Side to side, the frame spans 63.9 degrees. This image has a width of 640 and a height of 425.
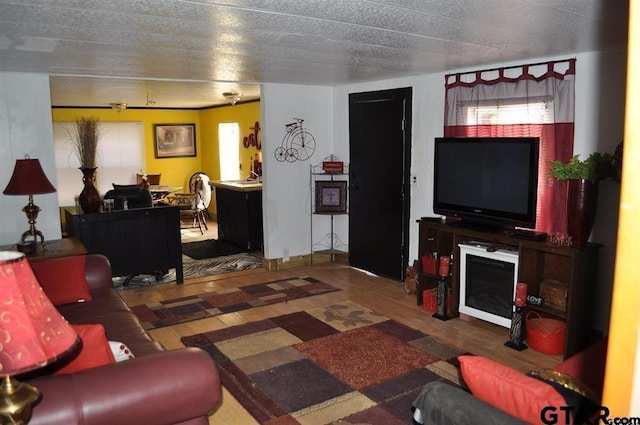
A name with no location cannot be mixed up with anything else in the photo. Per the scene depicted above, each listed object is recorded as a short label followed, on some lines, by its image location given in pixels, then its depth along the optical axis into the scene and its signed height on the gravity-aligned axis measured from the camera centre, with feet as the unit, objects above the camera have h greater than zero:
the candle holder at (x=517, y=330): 12.35 -4.21
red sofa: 5.46 -2.62
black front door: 17.60 -0.86
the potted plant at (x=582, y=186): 11.00 -0.68
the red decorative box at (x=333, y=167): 19.94 -0.41
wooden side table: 13.32 -2.45
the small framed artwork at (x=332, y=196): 20.01 -1.53
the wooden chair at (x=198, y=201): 28.68 -2.44
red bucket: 11.98 -4.21
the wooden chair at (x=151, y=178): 31.65 -1.26
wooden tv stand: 11.49 -2.76
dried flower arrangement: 16.82 +0.50
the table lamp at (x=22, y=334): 3.97 -1.41
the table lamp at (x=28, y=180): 13.38 -0.58
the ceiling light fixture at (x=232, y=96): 20.61 +2.48
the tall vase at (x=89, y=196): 16.58 -1.24
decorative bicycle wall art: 19.83 +0.49
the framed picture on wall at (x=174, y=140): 32.68 +1.14
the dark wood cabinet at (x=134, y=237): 16.67 -2.66
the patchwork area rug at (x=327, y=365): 9.54 -4.58
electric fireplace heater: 13.00 -3.31
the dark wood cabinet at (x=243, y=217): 22.76 -2.72
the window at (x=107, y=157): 29.35 +0.05
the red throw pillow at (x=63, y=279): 10.99 -2.63
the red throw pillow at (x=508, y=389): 5.25 -2.46
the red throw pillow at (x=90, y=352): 6.29 -2.41
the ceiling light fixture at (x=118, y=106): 25.09 +2.53
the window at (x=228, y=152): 30.93 +0.32
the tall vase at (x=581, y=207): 11.32 -1.17
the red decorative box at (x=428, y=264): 15.10 -3.17
